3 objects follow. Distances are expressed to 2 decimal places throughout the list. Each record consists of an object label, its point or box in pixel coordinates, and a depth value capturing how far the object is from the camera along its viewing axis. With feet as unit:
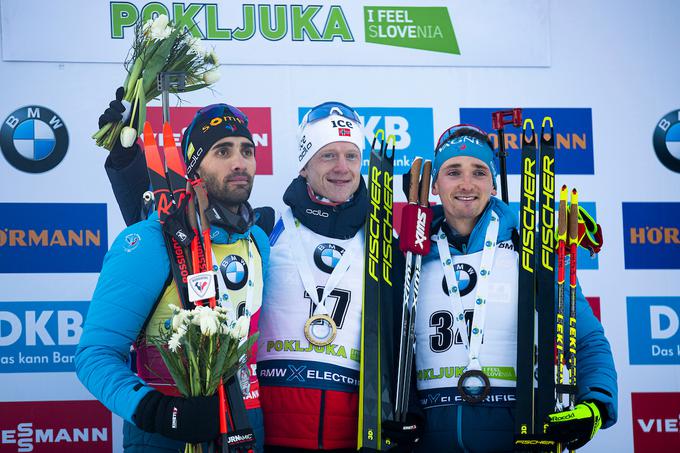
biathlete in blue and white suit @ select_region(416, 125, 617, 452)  22.66
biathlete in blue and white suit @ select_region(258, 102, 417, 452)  23.13
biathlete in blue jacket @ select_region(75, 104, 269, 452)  19.66
